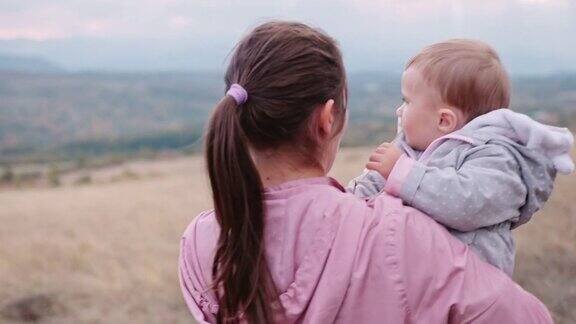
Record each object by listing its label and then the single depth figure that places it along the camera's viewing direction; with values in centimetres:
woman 162
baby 170
